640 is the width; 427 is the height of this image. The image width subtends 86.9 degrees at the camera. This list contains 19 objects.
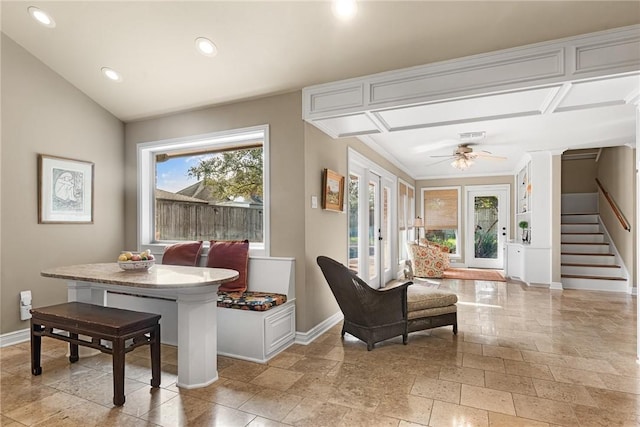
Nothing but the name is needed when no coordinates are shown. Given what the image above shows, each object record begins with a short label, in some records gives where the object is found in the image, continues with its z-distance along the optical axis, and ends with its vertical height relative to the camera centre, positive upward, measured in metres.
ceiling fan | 5.50 +0.95
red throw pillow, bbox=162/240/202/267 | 3.67 -0.44
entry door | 8.45 -0.31
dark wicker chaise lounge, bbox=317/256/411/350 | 3.07 -0.86
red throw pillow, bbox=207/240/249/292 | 3.37 -0.47
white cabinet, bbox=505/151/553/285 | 5.98 -0.17
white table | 2.35 -0.71
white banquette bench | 2.92 -0.95
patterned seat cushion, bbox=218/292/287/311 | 2.91 -0.78
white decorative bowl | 2.71 -0.41
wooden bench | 2.18 -0.79
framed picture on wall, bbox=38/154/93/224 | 3.50 +0.26
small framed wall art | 3.67 +0.26
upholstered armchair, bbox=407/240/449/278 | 7.03 -0.99
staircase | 5.92 -0.85
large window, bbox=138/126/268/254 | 3.79 +0.31
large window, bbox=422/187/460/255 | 8.93 -0.07
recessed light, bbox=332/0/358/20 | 2.31 +1.43
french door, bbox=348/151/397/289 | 4.88 -0.15
